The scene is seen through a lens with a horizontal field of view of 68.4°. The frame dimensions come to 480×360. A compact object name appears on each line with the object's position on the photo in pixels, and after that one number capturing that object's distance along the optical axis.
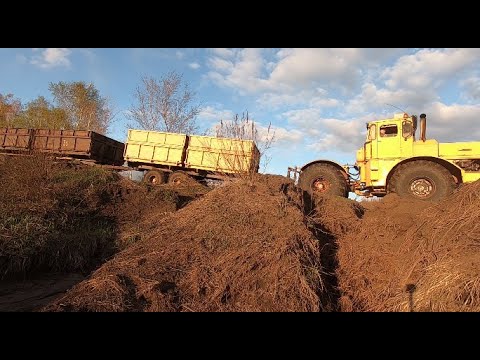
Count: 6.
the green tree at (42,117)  36.62
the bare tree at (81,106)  40.31
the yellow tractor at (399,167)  10.44
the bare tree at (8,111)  36.96
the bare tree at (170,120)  31.98
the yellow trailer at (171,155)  17.00
